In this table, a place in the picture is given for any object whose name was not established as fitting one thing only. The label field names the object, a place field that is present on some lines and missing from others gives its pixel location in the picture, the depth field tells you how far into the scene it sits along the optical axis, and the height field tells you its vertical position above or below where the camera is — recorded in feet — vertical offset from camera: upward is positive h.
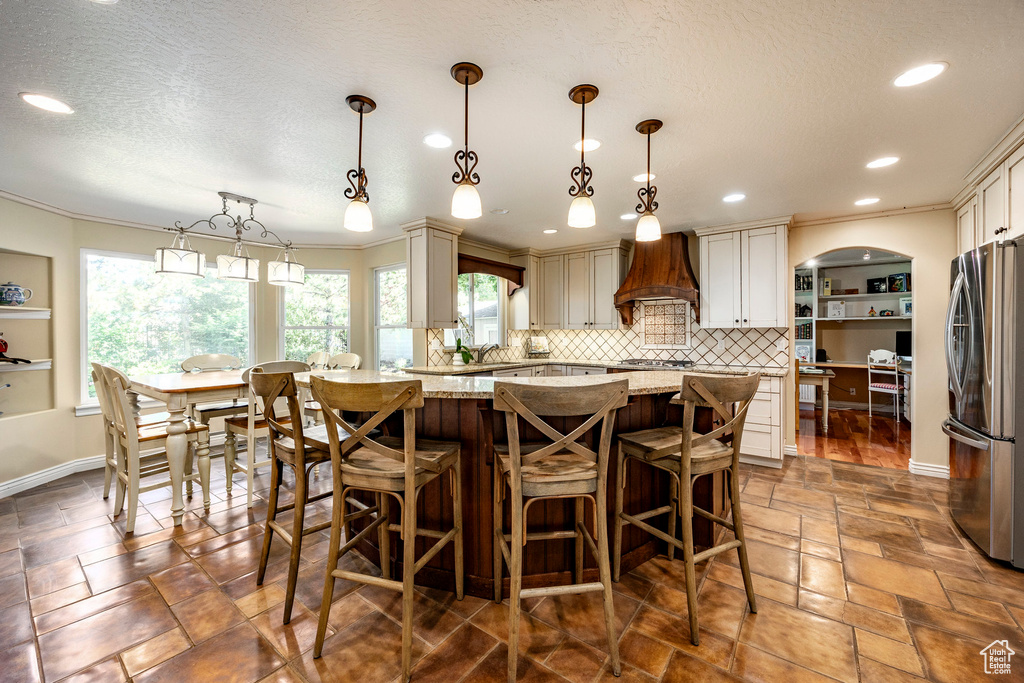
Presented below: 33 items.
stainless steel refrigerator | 7.28 -1.14
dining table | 9.05 -1.33
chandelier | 10.62 +2.05
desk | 17.65 -1.93
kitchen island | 6.40 -2.43
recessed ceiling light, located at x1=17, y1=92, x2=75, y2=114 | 6.60 +3.87
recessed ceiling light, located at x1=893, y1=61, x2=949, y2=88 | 5.85 +3.78
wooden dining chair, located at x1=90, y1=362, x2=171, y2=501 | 9.53 -2.04
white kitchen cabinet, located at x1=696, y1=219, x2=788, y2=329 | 13.55 +2.06
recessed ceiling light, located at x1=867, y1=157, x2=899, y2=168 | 9.06 +3.85
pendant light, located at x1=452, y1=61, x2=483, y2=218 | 6.04 +2.18
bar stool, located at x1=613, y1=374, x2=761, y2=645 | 5.57 -1.70
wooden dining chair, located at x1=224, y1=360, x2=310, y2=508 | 10.01 -2.24
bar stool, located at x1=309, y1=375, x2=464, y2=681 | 4.92 -1.68
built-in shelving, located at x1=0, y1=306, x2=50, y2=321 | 11.32 +0.78
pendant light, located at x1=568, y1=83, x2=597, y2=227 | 6.41 +2.16
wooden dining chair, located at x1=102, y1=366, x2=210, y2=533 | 8.66 -2.33
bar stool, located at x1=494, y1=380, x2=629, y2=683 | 4.77 -1.67
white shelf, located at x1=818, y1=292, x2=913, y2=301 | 22.52 +2.26
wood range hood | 15.05 +2.37
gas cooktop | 15.78 -0.98
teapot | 11.10 +1.24
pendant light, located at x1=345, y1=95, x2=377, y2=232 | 6.82 +2.23
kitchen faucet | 16.88 -0.53
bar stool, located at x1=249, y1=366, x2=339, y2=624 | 5.75 -1.70
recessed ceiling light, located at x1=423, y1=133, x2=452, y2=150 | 8.05 +3.90
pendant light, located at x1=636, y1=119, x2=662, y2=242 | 7.14 +2.03
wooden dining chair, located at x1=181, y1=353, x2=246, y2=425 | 11.17 -0.95
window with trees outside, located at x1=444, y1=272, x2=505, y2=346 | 17.17 +1.24
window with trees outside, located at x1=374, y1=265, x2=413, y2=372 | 16.92 +0.70
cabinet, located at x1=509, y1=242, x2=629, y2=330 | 17.26 +2.14
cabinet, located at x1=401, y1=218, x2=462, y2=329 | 13.88 +2.27
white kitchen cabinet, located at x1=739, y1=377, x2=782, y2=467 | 13.14 -2.82
